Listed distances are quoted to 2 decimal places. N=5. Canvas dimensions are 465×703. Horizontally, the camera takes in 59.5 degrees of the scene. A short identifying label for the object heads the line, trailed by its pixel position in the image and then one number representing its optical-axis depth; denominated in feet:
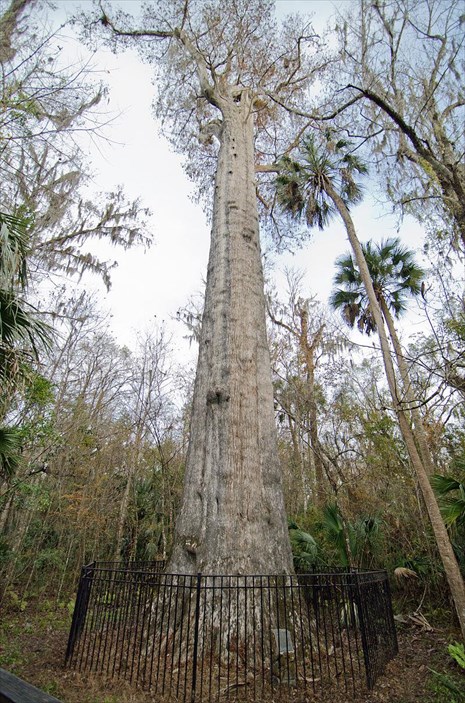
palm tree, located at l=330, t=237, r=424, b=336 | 34.71
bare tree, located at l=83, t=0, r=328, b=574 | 14.26
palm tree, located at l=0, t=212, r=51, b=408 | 15.46
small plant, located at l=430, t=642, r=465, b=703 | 12.26
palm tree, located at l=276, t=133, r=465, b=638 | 29.40
